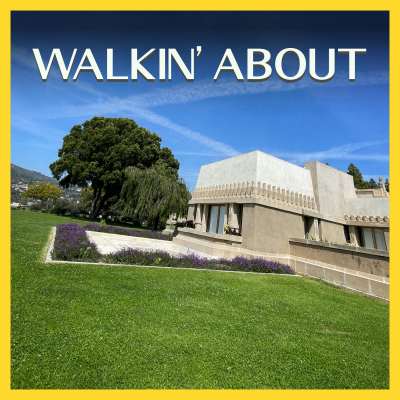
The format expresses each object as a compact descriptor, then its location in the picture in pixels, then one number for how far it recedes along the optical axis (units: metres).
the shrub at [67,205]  41.38
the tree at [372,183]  41.11
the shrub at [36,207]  38.75
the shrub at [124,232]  18.13
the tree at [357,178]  33.50
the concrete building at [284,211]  11.87
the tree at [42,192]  44.50
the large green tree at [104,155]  26.89
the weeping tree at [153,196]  21.11
